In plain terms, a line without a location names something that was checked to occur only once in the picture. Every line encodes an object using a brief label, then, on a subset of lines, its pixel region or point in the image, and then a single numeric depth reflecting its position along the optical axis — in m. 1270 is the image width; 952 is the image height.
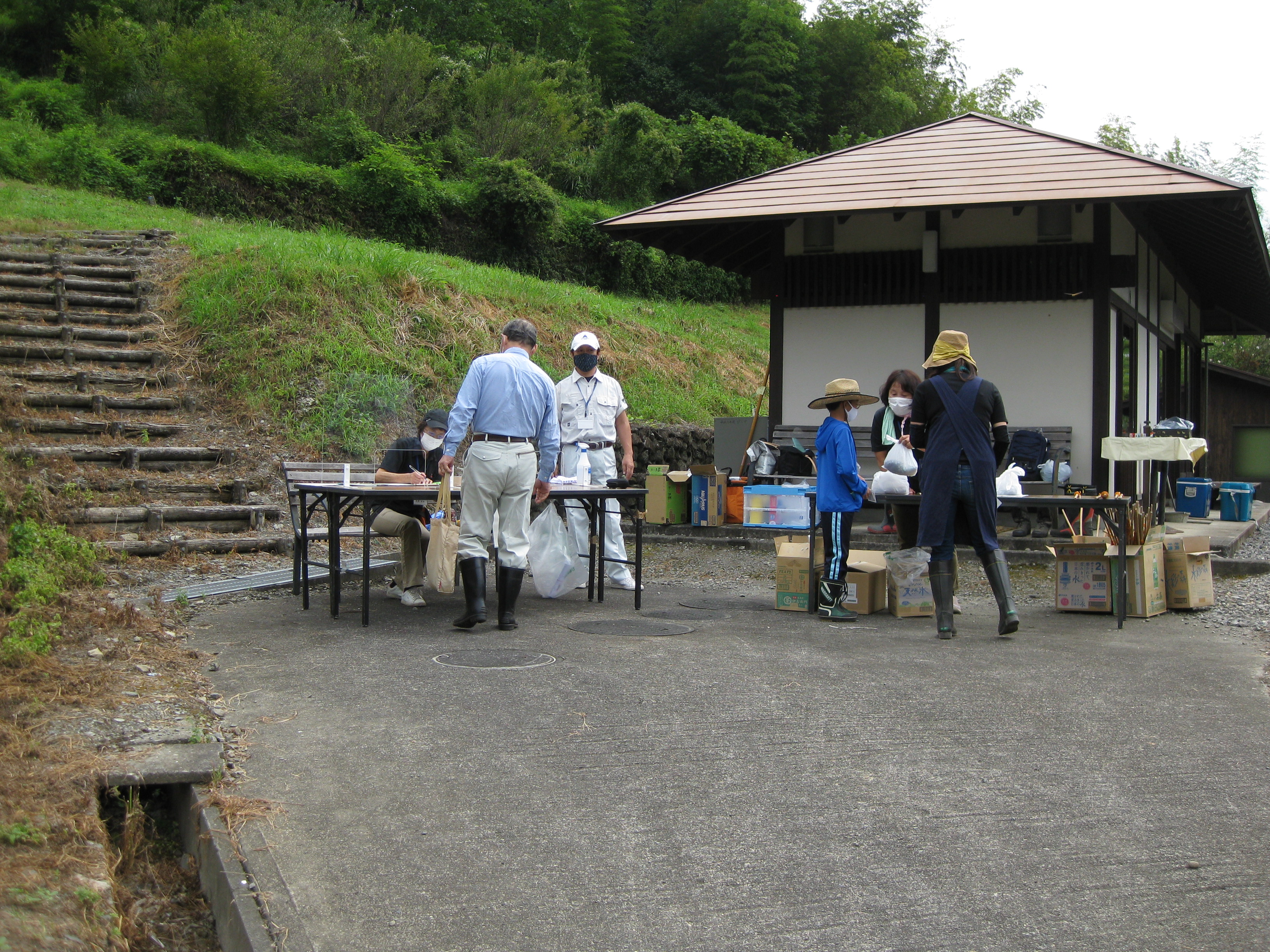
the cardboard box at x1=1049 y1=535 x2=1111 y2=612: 7.68
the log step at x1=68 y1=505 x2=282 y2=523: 9.07
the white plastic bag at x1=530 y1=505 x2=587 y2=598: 7.77
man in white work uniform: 8.48
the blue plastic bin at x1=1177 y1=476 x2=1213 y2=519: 15.40
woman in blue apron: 6.66
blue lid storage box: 9.80
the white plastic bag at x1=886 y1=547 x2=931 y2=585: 7.48
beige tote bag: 6.52
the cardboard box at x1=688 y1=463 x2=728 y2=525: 12.20
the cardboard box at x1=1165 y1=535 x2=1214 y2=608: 7.88
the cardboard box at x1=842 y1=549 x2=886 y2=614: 7.68
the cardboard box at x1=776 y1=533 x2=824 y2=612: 7.68
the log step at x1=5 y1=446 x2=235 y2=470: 9.73
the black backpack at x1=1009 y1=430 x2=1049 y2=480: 11.45
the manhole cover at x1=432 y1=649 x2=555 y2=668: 5.59
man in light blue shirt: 6.53
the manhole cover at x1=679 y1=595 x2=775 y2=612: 7.89
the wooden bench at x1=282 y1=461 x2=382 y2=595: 7.49
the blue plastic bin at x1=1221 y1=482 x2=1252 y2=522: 15.23
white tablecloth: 10.60
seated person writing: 7.30
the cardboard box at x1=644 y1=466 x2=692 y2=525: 12.41
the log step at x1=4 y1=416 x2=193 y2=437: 10.15
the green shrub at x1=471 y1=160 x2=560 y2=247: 26.19
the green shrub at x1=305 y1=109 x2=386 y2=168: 28.72
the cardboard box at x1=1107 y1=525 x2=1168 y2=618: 7.58
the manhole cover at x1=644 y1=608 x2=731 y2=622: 7.39
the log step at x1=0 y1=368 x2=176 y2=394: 10.96
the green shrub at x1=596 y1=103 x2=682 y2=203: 32.88
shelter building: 11.30
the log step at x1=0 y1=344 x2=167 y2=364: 11.41
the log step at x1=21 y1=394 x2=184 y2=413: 10.62
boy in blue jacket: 7.21
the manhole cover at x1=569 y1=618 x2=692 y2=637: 6.69
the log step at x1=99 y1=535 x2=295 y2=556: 8.73
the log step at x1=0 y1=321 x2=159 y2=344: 11.70
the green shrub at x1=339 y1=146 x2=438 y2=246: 25.62
